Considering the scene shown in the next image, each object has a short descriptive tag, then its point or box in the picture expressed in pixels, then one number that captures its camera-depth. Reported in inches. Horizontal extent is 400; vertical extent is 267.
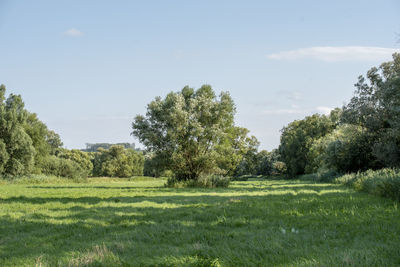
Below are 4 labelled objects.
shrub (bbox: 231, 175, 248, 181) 2854.3
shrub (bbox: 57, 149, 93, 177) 3835.6
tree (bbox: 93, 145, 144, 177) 3946.9
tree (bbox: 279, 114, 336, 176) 2701.8
